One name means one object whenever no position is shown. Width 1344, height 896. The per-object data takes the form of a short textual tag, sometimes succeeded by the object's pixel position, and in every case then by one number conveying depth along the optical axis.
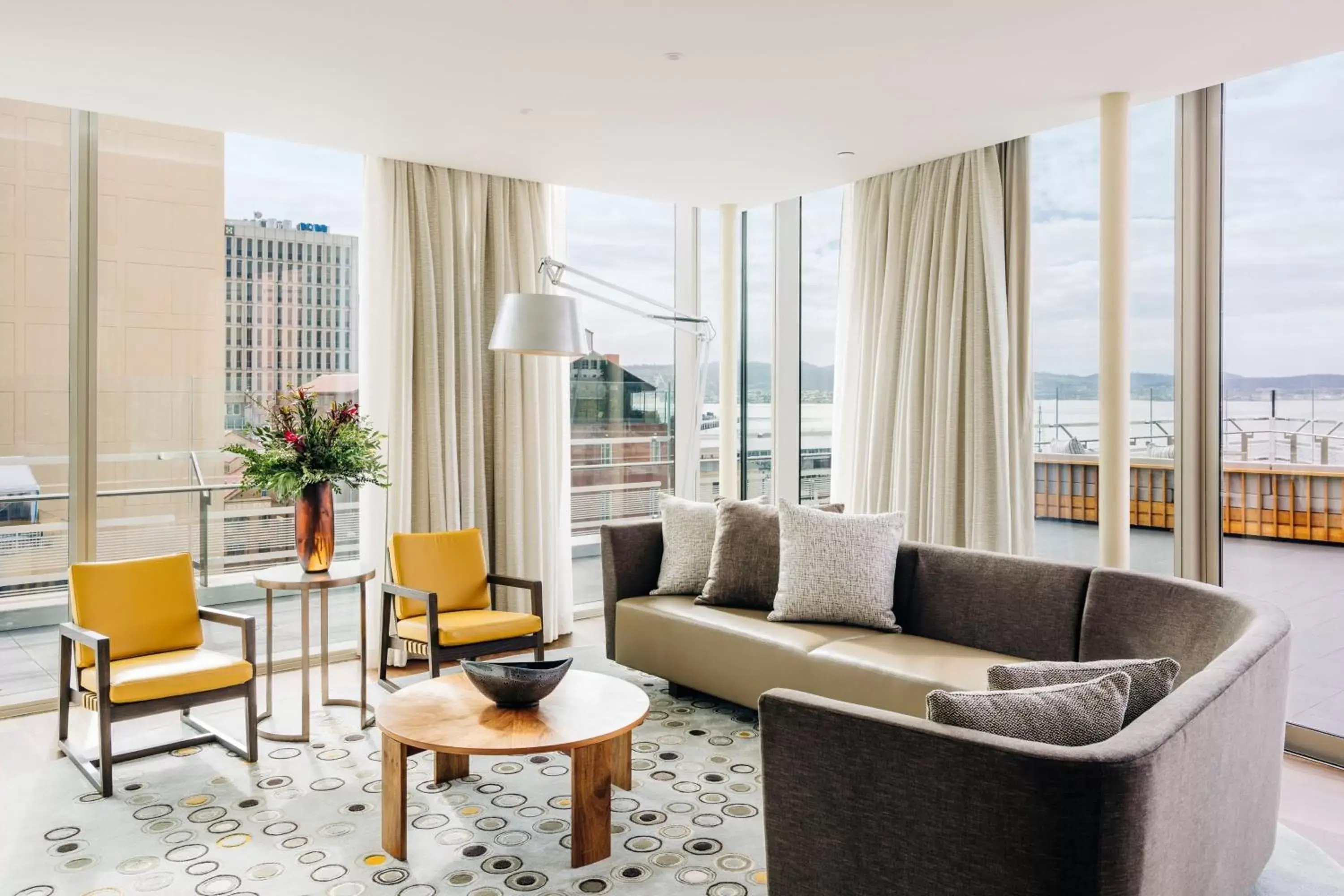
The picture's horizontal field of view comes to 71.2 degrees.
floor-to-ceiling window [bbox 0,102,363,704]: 4.02
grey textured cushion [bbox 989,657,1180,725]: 1.91
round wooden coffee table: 2.63
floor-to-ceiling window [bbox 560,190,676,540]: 5.81
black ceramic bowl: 2.85
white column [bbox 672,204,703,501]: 6.17
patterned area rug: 2.54
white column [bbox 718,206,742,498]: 5.84
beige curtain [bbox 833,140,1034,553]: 4.45
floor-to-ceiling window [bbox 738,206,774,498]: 6.08
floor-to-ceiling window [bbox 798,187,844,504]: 5.76
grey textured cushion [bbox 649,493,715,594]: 4.30
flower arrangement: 3.83
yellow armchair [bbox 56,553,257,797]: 3.12
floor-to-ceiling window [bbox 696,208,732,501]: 6.15
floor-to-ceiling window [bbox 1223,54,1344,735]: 3.46
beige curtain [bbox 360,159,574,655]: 4.78
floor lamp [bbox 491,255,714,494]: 3.79
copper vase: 3.93
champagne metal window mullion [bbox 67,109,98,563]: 4.09
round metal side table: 3.78
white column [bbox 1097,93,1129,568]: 3.68
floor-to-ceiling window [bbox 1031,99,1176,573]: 3.94
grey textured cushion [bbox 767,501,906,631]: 3.74
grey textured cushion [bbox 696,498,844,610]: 4.07
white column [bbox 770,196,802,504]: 5.93
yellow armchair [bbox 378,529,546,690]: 3.87
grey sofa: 1.52
